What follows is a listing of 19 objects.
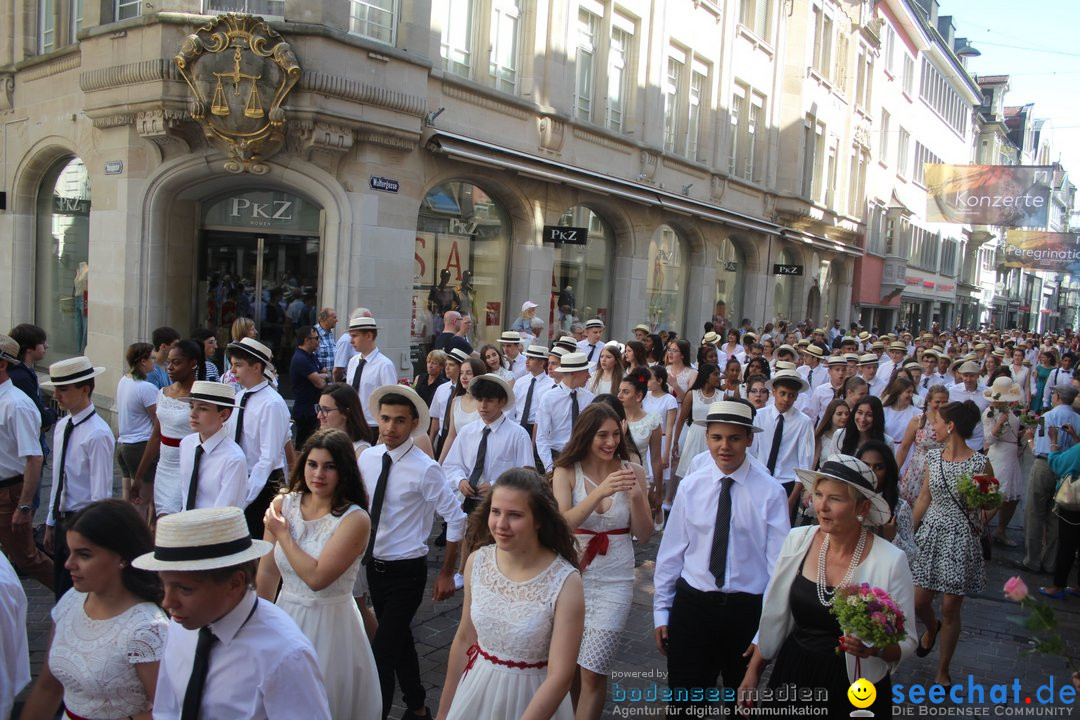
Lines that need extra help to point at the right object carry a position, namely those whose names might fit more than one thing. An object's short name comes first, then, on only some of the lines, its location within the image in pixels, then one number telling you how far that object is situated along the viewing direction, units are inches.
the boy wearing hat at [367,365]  351.6
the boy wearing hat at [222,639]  102.8
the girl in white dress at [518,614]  130.2
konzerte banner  1062.4
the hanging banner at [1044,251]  1445.6
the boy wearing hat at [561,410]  323.0
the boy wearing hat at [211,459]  203.5
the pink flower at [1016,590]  116.8
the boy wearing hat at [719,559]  173.0
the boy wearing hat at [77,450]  210.5
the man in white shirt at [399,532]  182.2
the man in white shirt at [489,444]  255.3
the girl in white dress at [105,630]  115.7
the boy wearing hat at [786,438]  288.4
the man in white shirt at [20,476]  222.4
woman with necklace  144.9
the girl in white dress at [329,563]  151.3
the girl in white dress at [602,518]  182.2
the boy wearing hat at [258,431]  234.7
